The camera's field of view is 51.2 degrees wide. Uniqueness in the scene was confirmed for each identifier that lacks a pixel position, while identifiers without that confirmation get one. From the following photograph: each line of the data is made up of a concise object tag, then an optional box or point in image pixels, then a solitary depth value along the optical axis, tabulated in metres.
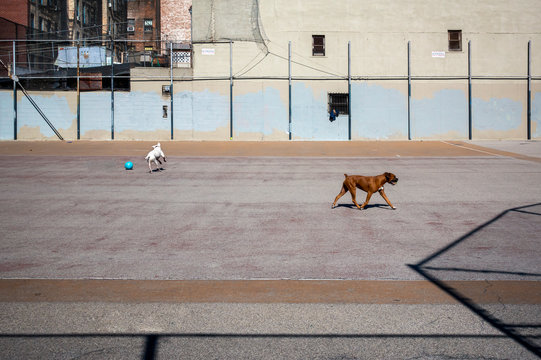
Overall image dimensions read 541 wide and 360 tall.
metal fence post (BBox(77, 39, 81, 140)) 36.78
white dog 20.51
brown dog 13.35
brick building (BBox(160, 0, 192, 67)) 58.50
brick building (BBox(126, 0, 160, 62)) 73.81
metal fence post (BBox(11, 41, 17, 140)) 36.44
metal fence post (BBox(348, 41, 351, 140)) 36.44
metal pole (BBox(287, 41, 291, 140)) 36.40
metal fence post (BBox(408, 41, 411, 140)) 36.50
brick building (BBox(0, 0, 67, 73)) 39.75
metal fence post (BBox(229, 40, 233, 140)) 36.34
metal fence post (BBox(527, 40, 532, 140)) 36.75
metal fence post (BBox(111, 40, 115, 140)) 36.72
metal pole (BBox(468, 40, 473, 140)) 36.60
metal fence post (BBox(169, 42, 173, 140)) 36.34
